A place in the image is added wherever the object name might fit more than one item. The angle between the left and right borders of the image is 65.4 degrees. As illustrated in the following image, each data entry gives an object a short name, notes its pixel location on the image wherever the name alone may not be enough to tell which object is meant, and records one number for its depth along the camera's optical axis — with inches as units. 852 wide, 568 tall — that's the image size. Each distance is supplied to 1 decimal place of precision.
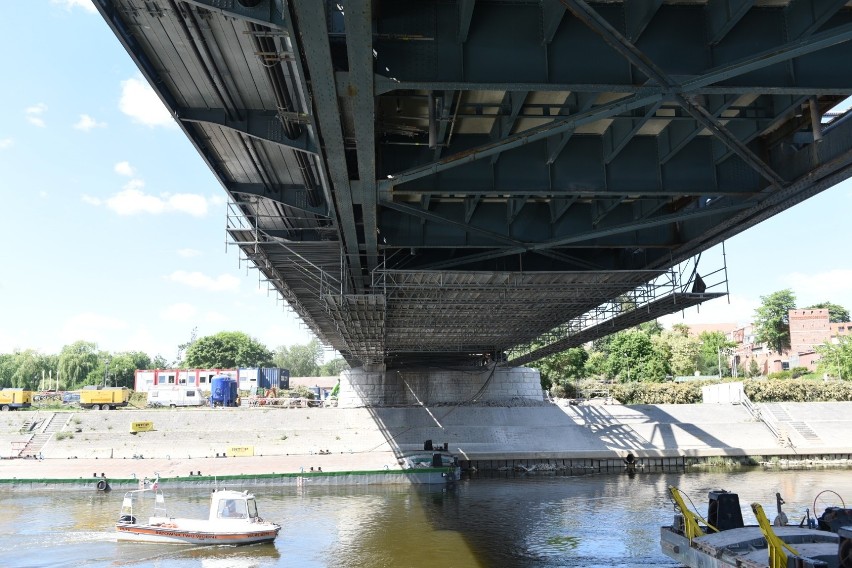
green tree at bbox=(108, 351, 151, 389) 4667.3
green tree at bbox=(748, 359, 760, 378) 4218.3
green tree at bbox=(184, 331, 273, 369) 5073.8
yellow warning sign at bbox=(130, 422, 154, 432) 1908.2
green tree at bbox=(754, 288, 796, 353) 4466.0
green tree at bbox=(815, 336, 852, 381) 2955.2
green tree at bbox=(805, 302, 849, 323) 5344.5
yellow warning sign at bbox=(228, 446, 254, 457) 1779.0
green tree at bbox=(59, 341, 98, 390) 4527.6
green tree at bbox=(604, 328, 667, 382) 3164.4
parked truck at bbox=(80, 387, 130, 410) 2278.5
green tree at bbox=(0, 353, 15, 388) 4712.1
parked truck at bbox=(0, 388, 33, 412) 2216.4
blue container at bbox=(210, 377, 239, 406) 2474.2
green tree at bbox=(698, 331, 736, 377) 4692.4
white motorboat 911.0
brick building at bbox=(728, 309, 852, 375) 4138.8
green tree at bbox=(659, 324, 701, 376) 3954.2
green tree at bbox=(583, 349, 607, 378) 3689.5
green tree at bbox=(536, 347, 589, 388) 3367.4
